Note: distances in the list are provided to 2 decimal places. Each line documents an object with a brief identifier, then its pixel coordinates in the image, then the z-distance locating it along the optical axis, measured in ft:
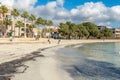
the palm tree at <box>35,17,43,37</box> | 167.05
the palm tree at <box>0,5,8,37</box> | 127.93
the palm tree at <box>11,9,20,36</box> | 137.47
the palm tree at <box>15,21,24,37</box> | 145.24
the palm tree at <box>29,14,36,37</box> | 161.38
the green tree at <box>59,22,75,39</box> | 178.61
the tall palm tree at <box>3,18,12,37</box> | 124.77
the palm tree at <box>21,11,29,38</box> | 151.62
